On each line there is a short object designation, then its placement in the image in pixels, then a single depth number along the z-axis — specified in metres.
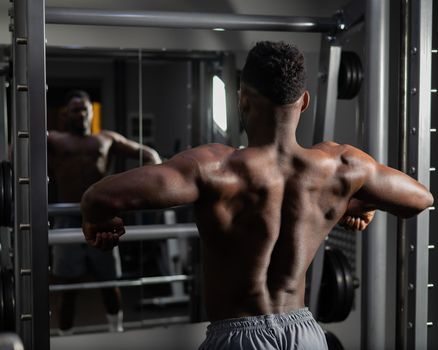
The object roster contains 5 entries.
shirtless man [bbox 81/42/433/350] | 1.27
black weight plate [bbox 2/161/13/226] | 1.95
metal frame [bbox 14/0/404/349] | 1.63
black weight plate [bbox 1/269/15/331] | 1.83
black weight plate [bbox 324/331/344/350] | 2.38
